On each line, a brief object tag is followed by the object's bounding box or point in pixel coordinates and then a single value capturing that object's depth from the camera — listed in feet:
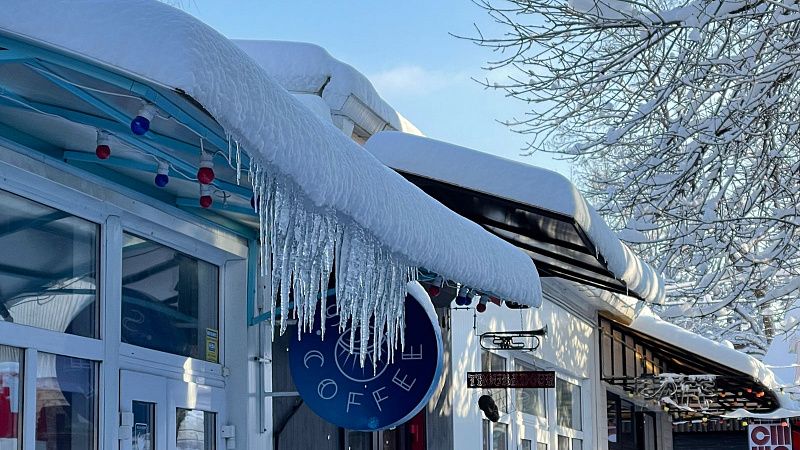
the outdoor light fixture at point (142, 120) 10.14
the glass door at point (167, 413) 18.24
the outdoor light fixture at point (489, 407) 36.42
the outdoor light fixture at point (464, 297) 18.80
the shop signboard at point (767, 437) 82.33
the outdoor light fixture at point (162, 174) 14.58
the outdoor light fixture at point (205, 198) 16.66
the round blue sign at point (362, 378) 20.89
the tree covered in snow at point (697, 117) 26.94
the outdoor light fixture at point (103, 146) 13.84
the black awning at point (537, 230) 23.71
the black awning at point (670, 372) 60.85
